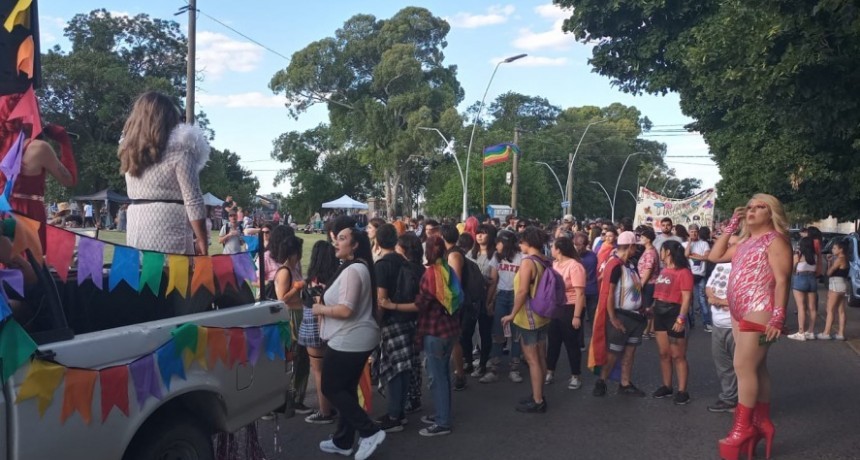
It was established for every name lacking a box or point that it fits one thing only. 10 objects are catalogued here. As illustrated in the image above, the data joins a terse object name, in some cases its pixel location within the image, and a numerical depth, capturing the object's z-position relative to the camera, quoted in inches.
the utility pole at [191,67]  508.1
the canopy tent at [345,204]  1728.6
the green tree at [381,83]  1753.2
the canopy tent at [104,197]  1331.7
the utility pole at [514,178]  1206.0
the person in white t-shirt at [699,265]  462.9
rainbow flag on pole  1228.5
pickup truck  102.4
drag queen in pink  193.2
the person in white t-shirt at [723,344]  249.9
